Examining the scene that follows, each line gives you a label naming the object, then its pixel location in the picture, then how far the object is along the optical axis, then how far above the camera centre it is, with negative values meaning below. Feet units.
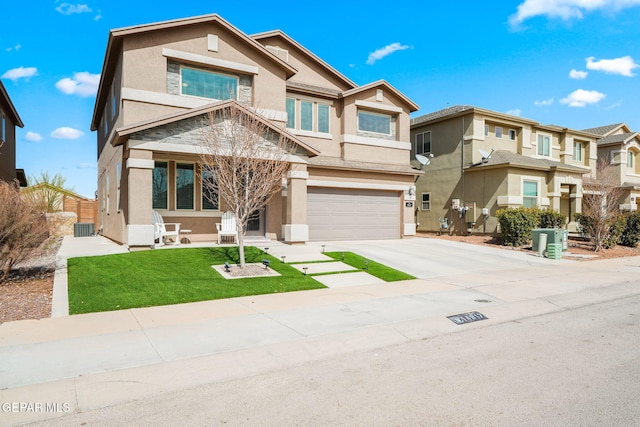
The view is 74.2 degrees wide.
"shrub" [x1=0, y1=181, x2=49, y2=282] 29.45 -1.72
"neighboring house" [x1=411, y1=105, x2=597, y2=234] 76.59 +6.80
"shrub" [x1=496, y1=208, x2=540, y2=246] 64.59 -2.94
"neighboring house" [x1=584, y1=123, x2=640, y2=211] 104.17 +12.85
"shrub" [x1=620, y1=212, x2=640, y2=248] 73.97 -4.68
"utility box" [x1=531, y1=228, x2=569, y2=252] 57.52 -4.33
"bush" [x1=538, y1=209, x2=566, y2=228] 67.82 -2.22
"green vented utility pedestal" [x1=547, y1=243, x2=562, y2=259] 55.42 -5.93
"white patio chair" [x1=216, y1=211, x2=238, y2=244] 52.28 -2.51
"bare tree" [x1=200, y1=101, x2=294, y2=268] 37.60 +3.85
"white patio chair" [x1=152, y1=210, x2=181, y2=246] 47.73 -3.06
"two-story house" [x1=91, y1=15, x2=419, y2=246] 47.03 +10.03
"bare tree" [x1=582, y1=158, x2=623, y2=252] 66.28 -1.05
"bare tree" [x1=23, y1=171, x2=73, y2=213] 98.07 +3.71
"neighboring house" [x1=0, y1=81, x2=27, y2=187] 70.34 +12.92
